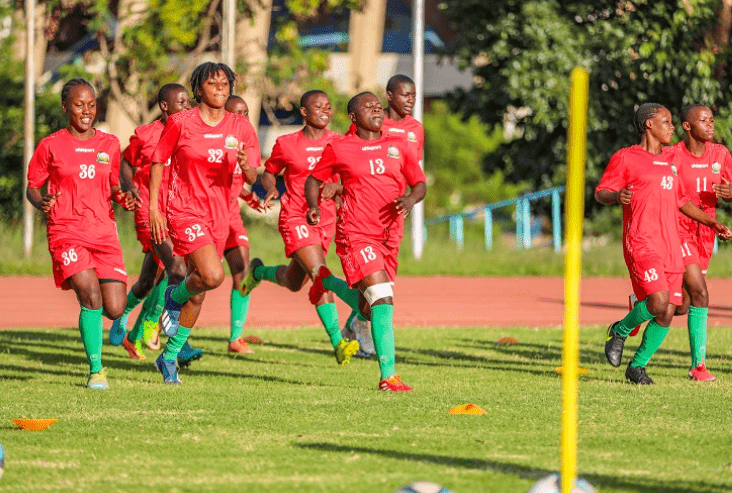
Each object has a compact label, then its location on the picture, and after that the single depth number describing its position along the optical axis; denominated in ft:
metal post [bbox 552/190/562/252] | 153.69
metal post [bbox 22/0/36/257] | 142.31
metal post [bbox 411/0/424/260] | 144.36
